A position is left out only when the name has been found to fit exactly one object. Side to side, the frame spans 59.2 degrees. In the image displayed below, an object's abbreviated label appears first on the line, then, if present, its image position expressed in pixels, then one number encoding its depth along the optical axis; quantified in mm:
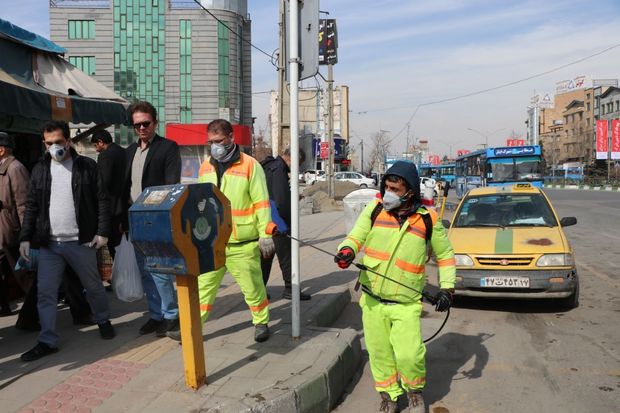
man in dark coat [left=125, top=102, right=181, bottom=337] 4754
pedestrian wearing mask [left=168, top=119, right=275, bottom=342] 4438
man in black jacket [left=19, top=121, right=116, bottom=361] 4371
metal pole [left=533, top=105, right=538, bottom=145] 103062
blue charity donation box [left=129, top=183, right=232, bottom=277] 3180
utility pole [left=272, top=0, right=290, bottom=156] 12158
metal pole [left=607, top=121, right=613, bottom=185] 55556
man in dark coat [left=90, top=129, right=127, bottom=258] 4949
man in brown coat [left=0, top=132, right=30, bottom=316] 5023
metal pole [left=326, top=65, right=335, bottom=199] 23188
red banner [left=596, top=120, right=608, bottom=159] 59438
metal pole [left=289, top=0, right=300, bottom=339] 4539
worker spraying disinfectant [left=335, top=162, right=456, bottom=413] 3576
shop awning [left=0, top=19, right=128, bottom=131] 5738
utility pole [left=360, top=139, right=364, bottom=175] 73150
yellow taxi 6480
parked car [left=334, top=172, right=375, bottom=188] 44188
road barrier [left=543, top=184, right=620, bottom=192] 47788
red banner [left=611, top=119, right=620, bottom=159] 58909
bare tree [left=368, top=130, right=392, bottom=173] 65838
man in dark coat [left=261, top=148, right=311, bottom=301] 6680
